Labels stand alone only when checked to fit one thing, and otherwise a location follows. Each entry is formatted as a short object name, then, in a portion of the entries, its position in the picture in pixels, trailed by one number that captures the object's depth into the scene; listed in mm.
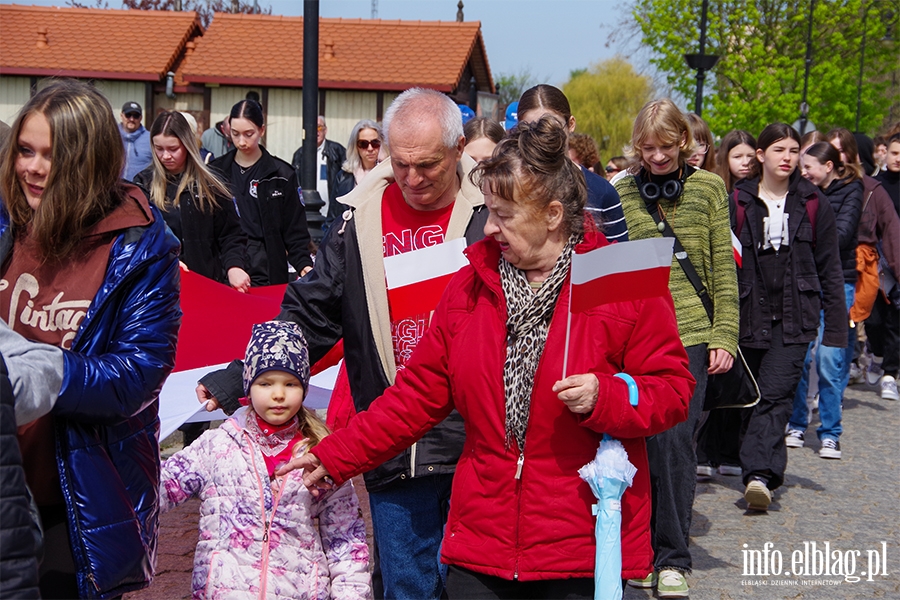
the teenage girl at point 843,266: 9281
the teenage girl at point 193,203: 7204
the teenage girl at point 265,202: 7996
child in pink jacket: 3764
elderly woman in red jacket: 3145
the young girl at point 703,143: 7078
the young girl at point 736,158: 8617
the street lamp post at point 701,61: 23812
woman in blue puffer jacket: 3059
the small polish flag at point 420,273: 4078
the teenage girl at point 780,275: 7383
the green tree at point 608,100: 74188
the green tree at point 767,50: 35094
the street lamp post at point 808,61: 31944
